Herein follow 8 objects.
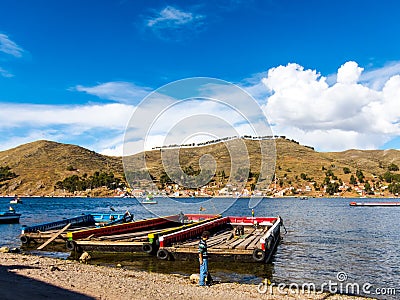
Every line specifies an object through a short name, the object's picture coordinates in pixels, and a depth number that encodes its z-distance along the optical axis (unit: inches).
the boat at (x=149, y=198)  7301.7
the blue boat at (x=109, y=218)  2038.6
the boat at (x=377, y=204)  5791.3
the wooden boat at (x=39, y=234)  1343.5
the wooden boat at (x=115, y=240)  1088.8
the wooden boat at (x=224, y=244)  960.3
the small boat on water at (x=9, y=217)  2367.1
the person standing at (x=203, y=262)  711.1
